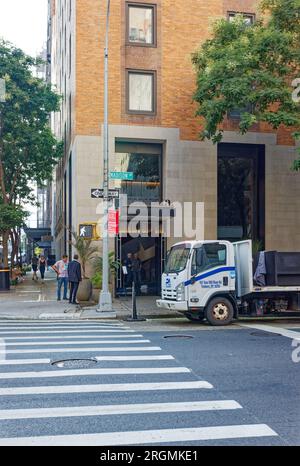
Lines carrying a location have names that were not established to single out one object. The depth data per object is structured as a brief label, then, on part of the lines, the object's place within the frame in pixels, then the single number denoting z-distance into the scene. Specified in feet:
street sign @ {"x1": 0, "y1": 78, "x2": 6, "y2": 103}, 86.63
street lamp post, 56.34
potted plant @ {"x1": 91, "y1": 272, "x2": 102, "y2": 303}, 66.23
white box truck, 47.11
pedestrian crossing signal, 68.44
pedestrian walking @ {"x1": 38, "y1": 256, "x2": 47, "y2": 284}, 116.87
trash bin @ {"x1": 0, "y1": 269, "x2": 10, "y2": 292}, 82.17
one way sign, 57.31
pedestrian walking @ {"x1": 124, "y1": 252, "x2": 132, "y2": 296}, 74.59
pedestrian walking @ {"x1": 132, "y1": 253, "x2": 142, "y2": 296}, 70.74
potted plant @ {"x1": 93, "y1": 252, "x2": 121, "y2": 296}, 67.72
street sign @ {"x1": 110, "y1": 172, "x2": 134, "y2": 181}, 57.21
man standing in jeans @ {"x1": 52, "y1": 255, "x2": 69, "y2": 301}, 66.64
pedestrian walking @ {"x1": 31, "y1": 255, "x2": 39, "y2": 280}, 116.78
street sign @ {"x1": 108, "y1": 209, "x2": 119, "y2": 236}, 56.54
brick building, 72.13
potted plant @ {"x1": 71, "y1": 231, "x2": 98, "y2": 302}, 66.85
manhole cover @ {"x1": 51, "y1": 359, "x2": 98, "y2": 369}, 29.25
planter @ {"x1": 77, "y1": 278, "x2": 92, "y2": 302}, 66.69
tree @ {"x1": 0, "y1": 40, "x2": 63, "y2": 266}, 89.30
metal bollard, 51.17
